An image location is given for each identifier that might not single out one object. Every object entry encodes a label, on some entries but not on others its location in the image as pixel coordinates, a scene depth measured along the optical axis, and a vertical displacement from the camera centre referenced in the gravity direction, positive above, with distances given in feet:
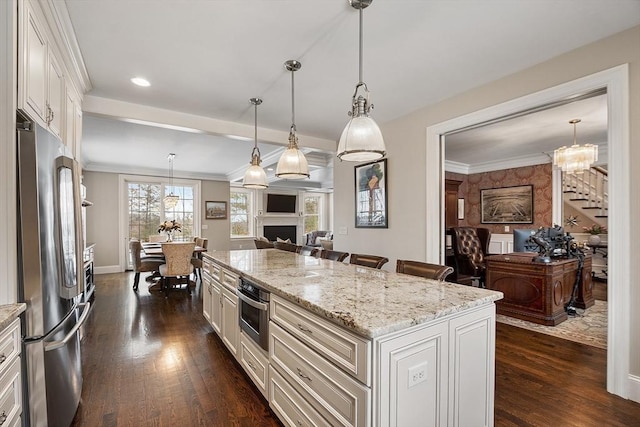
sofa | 33.75 -3.38
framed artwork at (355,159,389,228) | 12.92 +0.55
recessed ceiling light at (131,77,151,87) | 8.92 +3.94
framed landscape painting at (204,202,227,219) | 27.58 -0.11
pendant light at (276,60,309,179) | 8.63 +1.34
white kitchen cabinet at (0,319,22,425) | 3.81 -2.22
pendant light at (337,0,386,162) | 5.69 +1.45
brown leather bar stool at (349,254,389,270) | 8.54 -1.61
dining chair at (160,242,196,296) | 15.46 -2.66
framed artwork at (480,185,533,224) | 20.11 +0.00
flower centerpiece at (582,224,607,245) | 18.10 -1.81
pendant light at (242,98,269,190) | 10.28 +1.16
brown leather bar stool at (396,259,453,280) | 6.61 -1.51
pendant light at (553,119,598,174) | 12.92 +2.10
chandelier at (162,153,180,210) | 21.47 +0.62
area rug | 9.92 -4.58
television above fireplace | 33.50 +0.58
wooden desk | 11.32 -3.31
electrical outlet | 3.92 -2.26
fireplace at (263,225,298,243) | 33.68 -2.78
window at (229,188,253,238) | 31.76 -0.38
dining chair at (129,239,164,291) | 16.48 -3.03
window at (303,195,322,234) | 37.60 -0.63
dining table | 17.63 -2.56
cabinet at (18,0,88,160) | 4.84 +2.83
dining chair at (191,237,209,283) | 17.92 -3.14
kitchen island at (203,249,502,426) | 3.69 -2.09
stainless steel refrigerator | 4.62 -1.02
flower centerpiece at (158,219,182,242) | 19.03 -1.09
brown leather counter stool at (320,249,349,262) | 9.80 -1.65
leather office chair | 16.19 -2.85
